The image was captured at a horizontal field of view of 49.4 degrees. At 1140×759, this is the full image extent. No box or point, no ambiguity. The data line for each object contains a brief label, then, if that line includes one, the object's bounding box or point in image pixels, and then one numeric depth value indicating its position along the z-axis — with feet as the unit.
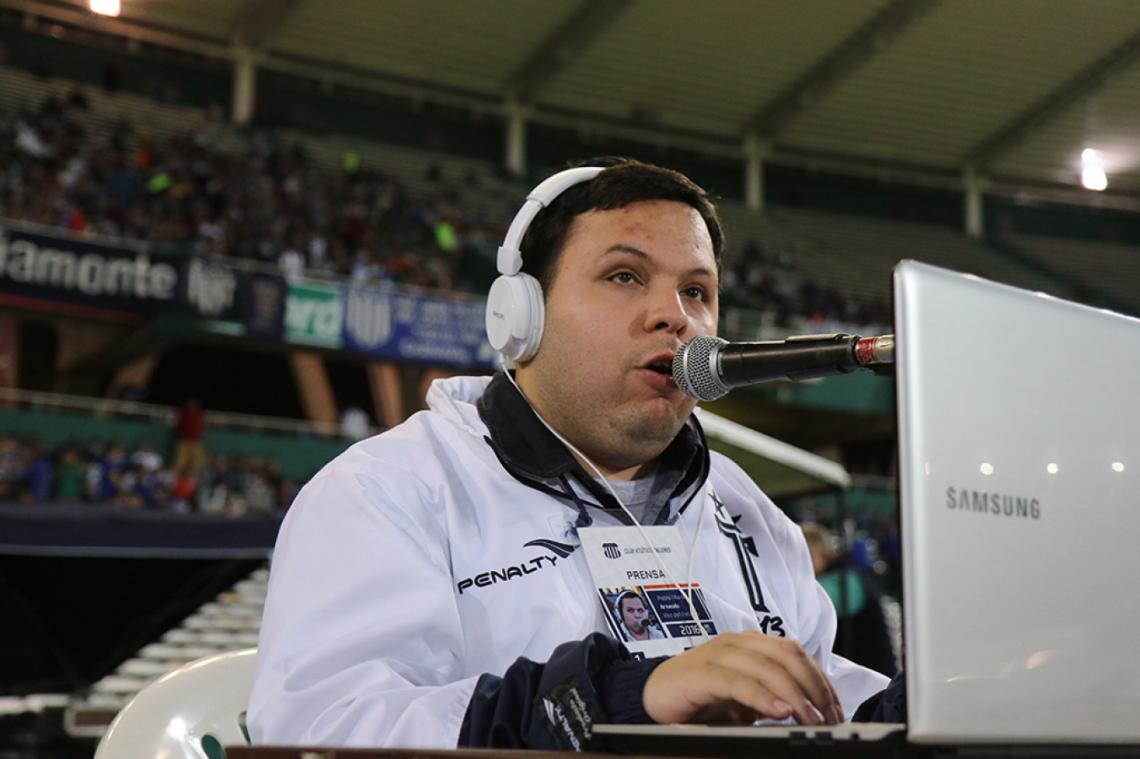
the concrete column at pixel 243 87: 60.75
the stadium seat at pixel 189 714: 5.33
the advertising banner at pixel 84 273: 38.40
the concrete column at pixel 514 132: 67.62
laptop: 2.41
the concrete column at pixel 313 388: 51.98
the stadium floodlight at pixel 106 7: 50.48
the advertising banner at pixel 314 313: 42.65
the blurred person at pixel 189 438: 38.47
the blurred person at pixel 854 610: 16.74
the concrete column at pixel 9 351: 45.44
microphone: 3.42
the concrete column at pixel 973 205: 75.10
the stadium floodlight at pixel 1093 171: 65.41
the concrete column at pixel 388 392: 50.75
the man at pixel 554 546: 3.20
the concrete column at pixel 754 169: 72.23
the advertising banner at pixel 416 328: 44.01
